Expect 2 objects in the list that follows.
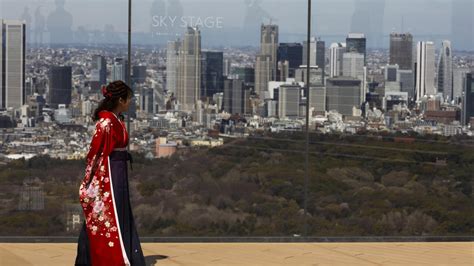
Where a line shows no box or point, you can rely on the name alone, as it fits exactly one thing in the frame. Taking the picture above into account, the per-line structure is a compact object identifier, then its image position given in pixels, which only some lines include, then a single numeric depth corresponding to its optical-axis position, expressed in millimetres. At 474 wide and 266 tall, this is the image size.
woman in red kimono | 5875
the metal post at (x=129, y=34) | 8836
